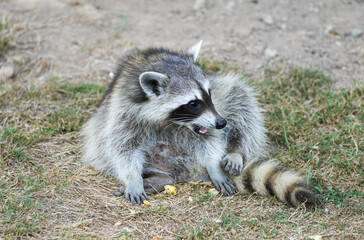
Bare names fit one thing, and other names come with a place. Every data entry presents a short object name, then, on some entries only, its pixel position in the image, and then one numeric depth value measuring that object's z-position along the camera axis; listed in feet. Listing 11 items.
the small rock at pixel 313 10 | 36.19
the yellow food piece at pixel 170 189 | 20.97
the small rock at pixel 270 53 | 30.99
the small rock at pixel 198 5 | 37.01
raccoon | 20.74
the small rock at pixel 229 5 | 36.58
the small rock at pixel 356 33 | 32.99
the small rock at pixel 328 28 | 33.66
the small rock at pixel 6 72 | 28.89
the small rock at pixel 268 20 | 34.32
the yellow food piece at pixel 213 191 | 21.09
